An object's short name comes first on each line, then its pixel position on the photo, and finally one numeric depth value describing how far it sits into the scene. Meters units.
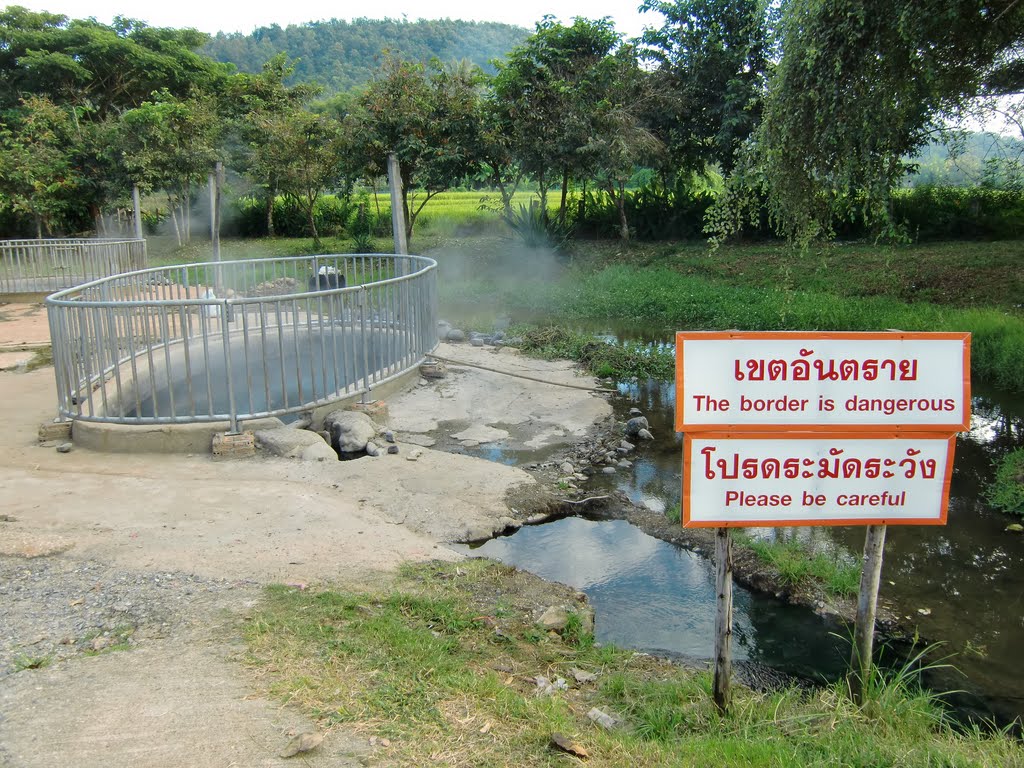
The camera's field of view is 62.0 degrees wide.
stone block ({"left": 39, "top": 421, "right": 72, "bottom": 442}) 7.68
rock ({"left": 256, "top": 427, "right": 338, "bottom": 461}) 7.42
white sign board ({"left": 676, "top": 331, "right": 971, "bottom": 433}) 3.61
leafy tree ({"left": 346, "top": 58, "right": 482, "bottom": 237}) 19.81
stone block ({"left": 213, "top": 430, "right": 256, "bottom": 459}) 7.34
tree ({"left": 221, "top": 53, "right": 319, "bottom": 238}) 23.52
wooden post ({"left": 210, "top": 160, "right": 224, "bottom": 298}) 18.62
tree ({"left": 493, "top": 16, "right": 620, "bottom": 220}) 19.27
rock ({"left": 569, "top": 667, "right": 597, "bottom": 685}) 4.27
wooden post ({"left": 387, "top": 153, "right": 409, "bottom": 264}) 14.47
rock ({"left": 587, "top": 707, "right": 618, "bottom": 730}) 3.70
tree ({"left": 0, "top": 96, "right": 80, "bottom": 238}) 19.30
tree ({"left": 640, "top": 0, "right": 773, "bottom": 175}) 19.58
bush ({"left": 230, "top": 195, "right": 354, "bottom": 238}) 28.89
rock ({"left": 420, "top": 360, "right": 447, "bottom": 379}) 10.55
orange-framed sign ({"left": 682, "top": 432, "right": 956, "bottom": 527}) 3.66
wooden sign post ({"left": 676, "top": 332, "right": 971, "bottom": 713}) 3.62
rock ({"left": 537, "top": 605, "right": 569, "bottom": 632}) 4.86
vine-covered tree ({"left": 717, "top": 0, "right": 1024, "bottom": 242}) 7.52
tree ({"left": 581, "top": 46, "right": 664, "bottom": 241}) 18.95
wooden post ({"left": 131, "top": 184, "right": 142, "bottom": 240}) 19.29
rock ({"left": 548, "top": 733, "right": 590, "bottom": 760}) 3.35
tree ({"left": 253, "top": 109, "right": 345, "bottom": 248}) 22.89
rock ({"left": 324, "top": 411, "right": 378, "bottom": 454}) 7.86
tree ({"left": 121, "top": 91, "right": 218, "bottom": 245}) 20.08
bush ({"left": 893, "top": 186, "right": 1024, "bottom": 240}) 18.86
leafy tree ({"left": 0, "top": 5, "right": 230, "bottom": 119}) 29.95
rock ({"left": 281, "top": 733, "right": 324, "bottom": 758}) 3.26
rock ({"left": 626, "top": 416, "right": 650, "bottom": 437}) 9.11
